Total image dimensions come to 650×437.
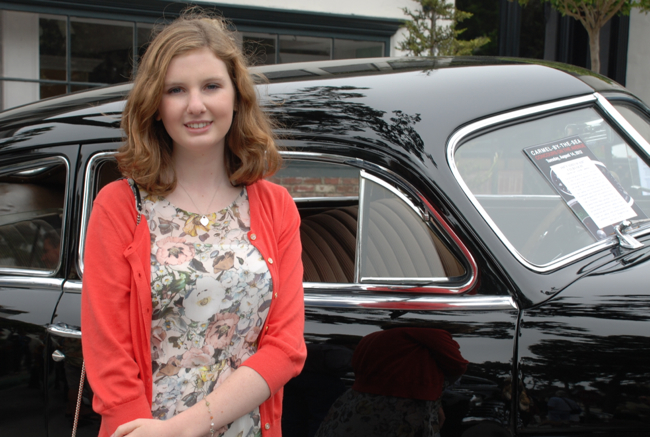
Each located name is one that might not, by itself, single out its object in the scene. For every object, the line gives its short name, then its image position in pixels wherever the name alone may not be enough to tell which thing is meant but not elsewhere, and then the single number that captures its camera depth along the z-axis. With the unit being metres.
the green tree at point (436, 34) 7.75
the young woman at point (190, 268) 1.31
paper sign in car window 1.91
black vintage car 1.59
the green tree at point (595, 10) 6.45
